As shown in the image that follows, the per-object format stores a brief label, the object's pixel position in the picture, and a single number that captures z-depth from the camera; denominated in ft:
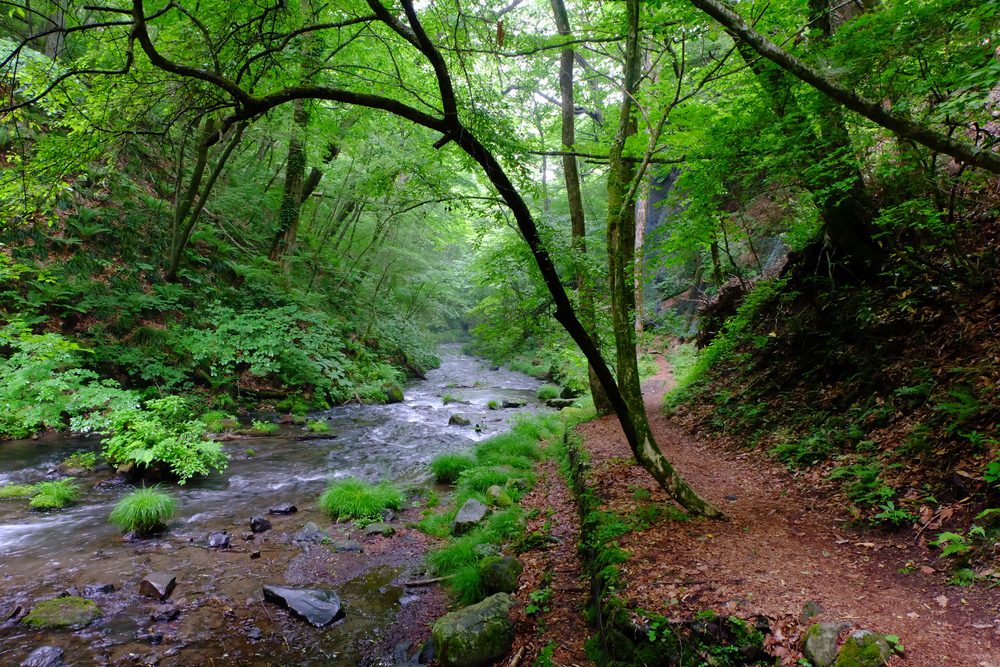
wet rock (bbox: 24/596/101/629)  13.83
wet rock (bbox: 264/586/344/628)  15.24
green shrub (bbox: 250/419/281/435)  34.76
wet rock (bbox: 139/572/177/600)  15.53
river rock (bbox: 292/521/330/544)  20.42
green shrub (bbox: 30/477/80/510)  20.70
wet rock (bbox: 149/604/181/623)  14.61
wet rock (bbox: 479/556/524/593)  15.78
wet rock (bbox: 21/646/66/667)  12.37
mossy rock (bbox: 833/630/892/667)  8.15
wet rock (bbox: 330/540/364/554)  20.02
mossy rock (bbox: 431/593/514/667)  12.67
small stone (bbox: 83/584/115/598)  15.53
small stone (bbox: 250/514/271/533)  20.97
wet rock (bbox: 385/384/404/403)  50.91
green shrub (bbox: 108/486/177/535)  19.45
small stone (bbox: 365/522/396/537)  21.62
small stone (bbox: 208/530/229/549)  19.24
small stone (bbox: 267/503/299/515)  22.98
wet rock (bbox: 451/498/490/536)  21.11
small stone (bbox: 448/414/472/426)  42.22
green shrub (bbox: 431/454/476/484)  28.84
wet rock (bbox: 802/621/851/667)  8.48
